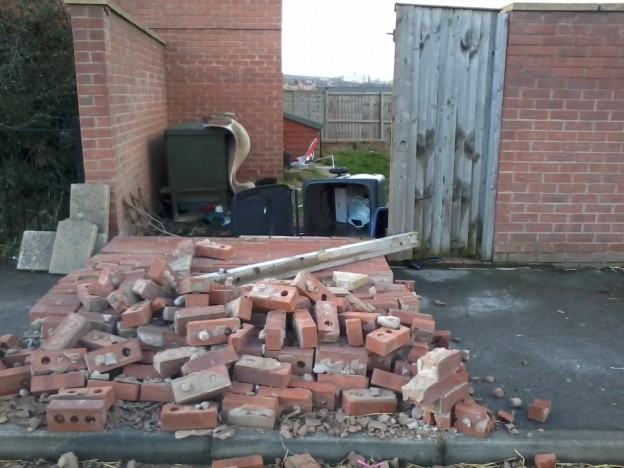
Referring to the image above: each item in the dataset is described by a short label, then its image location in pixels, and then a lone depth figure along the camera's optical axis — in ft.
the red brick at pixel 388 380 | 10.82
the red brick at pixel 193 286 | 12.14
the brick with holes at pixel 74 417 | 9.96
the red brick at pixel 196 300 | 11.91
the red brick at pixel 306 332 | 11.05
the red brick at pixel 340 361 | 11.03
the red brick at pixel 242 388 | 10.56
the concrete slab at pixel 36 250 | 18.61
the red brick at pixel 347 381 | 10.88
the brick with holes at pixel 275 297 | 11.63
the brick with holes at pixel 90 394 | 10.28
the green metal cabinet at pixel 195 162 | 26.23
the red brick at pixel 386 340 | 10.96
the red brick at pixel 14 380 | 10.84
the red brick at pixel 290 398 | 10.47
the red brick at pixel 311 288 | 12.39
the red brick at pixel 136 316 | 11.57
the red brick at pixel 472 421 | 10.06
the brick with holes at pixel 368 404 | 10.46
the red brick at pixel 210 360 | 10.69
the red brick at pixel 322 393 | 10.68
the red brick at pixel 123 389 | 10.69
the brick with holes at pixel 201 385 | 10.30
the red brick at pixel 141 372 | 11.10
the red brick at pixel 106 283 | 12.73
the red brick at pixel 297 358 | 11.10
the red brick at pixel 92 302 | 12.41
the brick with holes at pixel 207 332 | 11.09
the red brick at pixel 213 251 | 16.01
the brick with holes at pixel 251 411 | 10.14
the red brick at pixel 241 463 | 9.39
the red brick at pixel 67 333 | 11.28
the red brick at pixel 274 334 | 11.02
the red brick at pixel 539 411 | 10.57
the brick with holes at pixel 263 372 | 10.64
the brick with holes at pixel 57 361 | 10.84
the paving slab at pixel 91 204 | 18.29
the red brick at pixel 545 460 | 9.62
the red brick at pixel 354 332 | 11.30
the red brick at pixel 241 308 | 11.59
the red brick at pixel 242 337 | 11.00
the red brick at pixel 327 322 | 11.25
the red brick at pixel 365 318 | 11.66
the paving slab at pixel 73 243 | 17.95
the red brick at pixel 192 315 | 11.37
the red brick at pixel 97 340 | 11.39
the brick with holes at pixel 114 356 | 10.97
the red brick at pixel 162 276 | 12.73
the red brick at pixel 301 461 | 9.46
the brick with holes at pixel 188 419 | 10.01
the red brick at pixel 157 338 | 11.47
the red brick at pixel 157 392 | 10.64
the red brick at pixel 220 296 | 12.39
